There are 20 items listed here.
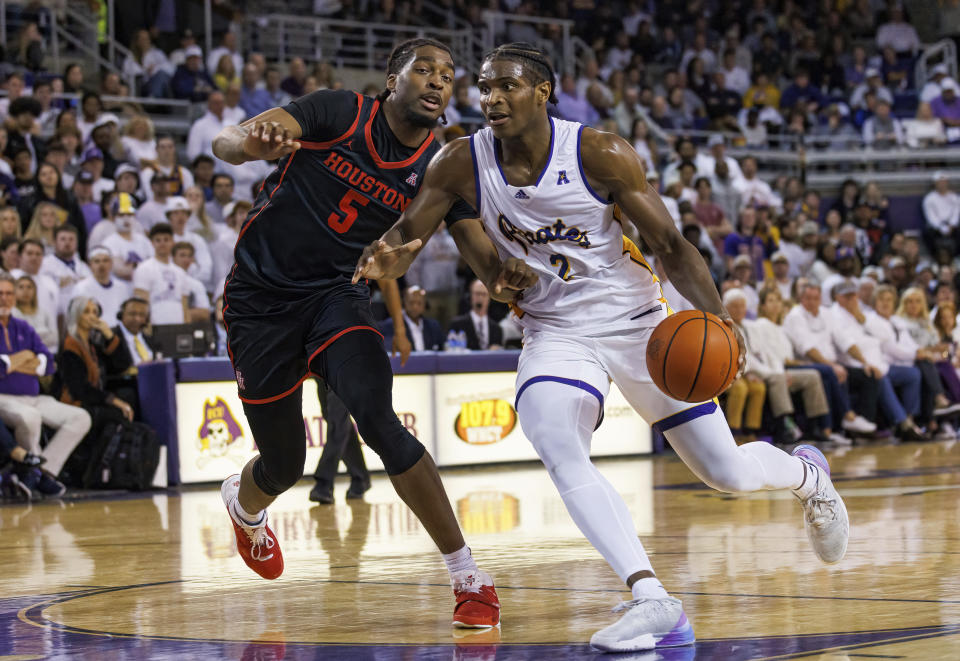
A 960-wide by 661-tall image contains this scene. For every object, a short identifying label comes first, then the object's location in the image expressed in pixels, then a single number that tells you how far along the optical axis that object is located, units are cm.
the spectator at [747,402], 1351
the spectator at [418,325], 1263
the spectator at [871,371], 1452
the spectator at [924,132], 2128
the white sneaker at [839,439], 1395
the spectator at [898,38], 2405
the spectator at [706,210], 1670
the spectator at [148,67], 1579
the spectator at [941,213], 1989
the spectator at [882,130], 2119
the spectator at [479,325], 1299
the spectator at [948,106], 2162
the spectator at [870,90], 2206
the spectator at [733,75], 2177
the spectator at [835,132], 2112
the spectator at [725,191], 1764
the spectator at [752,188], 1798
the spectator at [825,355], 1434
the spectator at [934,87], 2189
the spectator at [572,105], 1805
